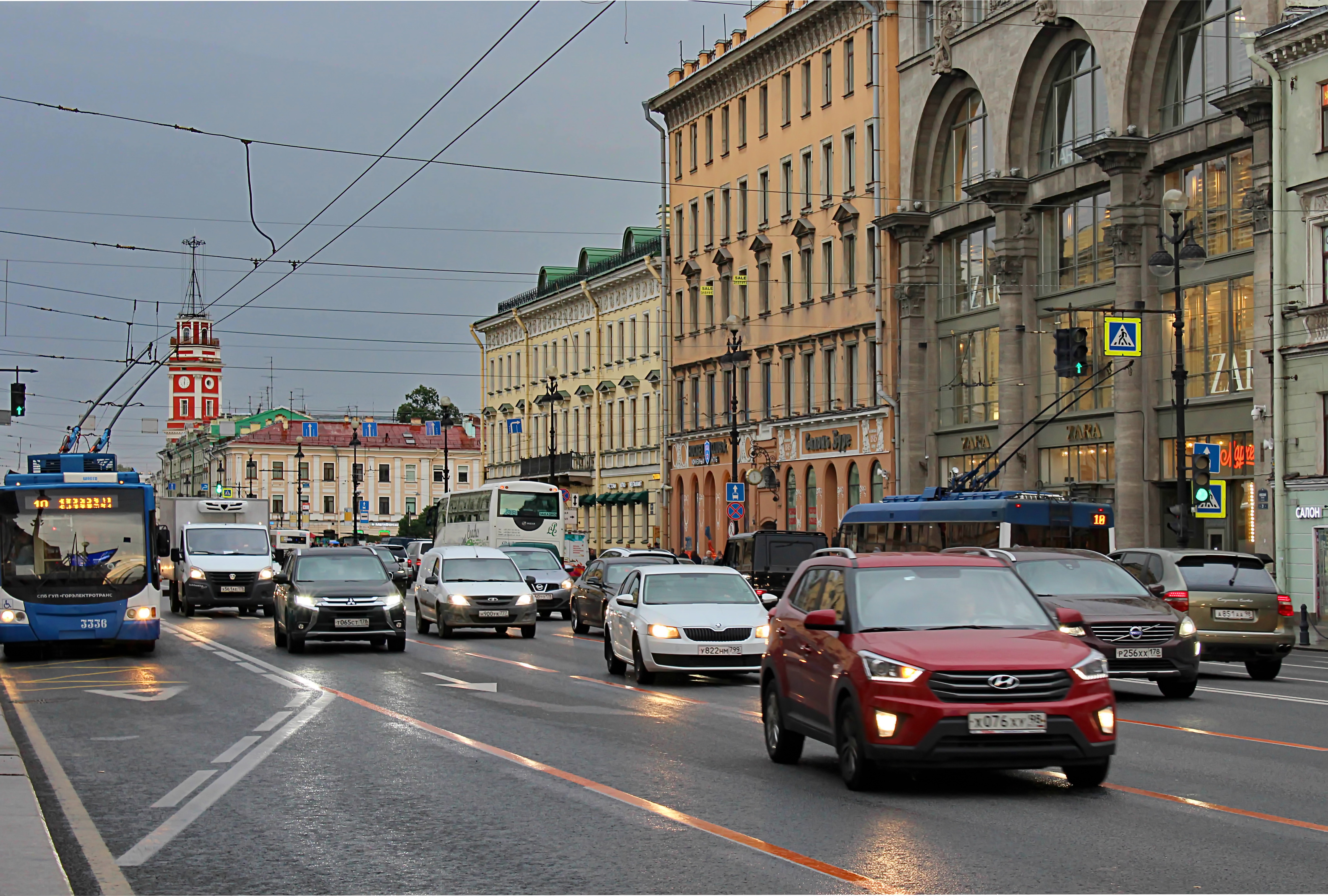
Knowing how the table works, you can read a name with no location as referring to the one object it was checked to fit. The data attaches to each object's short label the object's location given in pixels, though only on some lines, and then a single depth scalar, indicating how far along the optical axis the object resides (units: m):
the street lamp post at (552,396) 69.25
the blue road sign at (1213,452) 34.44
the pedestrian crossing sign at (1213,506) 34.00
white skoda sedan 21.64
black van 40.97
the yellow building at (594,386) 79.56
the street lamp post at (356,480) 96.31
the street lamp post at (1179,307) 33.16
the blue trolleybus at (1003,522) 33.81
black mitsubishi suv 27.58
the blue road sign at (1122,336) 38.09
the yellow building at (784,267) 59.47
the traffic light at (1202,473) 33.56
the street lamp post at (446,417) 80.56
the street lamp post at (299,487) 120.44
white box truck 43.00
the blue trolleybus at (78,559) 26.56
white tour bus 59.19
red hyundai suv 10.97
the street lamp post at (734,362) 53.75
